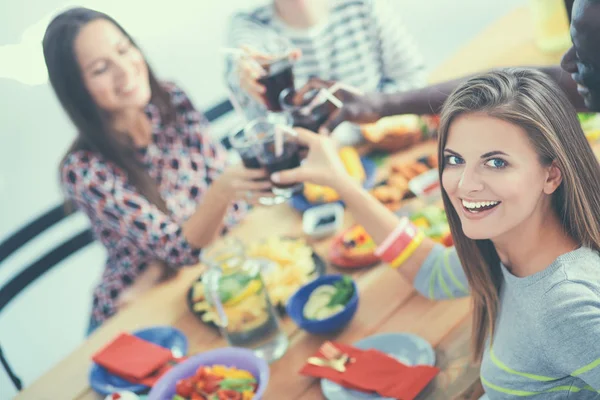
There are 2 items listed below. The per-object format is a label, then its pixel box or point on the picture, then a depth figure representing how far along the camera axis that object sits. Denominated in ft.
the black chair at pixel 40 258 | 7.67
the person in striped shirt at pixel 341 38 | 9.11
